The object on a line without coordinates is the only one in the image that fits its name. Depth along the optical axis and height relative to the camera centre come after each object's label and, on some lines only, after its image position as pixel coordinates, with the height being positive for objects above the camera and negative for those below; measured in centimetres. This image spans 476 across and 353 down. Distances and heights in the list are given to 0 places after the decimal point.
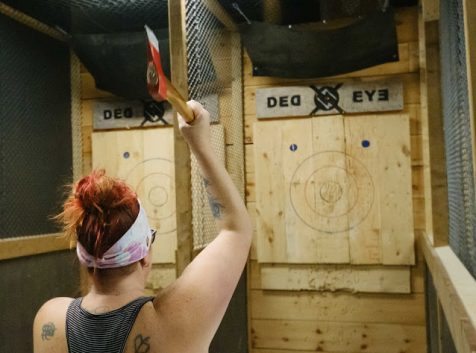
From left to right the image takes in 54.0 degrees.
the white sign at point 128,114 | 330 +51
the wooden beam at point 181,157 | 193 +11
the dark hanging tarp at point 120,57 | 295 +82
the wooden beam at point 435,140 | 211 +16
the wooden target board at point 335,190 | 290 -7
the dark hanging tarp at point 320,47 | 272 +79
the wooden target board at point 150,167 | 327 +13
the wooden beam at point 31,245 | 253 -34
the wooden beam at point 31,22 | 278 +106
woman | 84 -18
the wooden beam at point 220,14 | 252 +99
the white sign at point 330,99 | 293 +52
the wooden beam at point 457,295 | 90 -30
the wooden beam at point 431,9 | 204 +74
